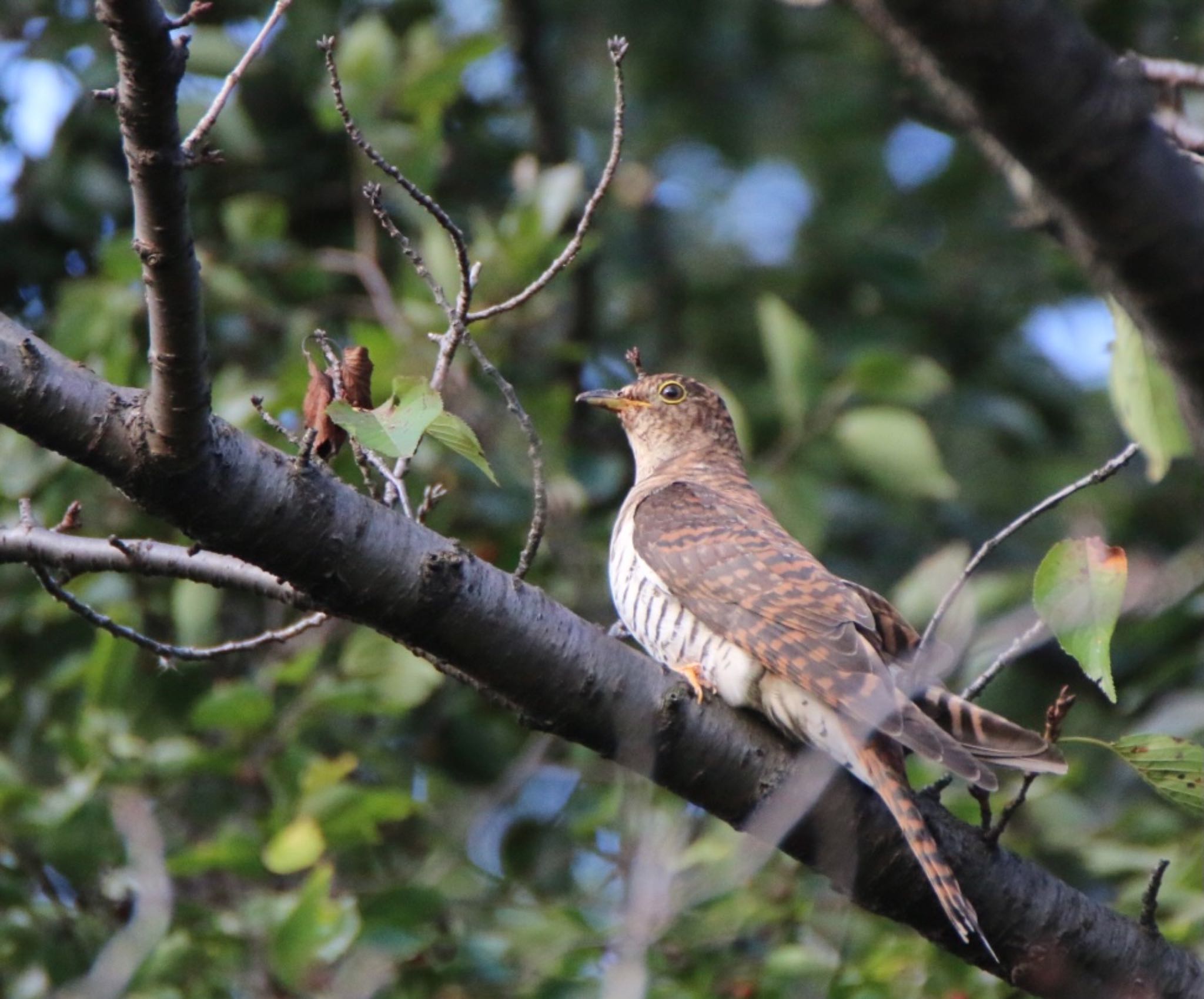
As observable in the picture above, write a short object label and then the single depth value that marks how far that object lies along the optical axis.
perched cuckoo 6.20
